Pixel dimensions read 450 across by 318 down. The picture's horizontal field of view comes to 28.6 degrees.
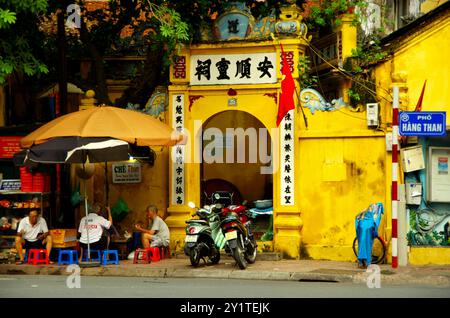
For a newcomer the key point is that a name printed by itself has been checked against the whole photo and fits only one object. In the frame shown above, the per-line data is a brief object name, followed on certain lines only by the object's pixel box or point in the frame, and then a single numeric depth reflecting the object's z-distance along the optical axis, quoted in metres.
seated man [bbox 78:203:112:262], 17.09
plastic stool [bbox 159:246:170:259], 17.89
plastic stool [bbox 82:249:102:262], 17.09
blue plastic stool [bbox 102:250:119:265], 16.97
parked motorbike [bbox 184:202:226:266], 16.17
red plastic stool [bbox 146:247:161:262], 17.50
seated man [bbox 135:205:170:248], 17.67
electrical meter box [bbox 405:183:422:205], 17.08
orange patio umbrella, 16.47
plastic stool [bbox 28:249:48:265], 17.19
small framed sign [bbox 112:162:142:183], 18.91
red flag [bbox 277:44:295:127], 17.66
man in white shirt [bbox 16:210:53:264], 17.33
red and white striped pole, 15.98
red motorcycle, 15.81
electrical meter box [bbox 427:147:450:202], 17.14
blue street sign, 16.17
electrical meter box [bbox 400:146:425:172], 17.02
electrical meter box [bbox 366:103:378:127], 17.34
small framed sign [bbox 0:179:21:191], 18.38
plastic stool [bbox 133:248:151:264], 17.20
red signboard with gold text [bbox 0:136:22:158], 19.27
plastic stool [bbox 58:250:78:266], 17.03
